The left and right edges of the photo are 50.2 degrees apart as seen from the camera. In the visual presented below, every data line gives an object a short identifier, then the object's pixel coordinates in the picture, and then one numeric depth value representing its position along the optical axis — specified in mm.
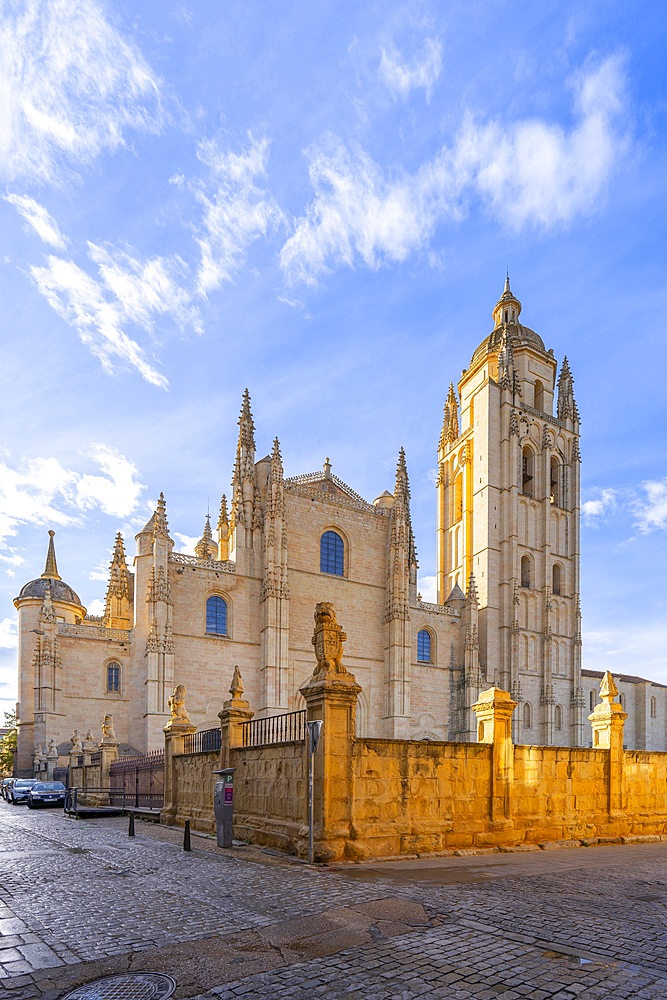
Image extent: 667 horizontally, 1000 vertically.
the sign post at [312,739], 10195
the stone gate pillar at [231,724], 14055
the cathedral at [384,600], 33250
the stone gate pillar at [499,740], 12461
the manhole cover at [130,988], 4637
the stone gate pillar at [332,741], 10273
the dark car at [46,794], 24938
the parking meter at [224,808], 11961
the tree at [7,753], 48919
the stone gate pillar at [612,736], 14656
